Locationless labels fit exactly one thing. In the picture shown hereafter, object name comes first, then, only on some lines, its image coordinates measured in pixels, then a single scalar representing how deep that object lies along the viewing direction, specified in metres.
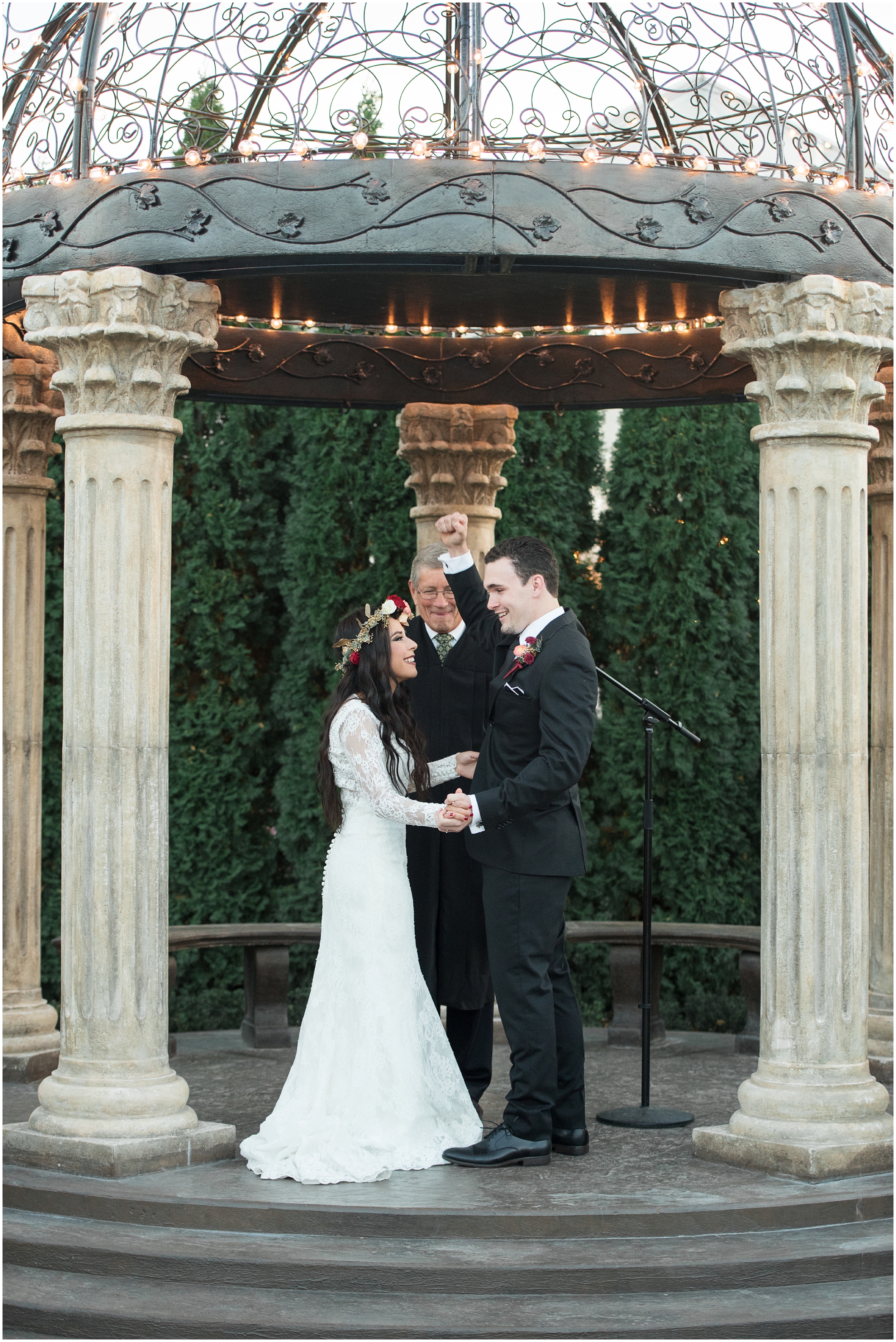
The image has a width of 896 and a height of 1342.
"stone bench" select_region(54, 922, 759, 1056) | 8.33
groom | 5.36
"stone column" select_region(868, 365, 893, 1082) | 7.60
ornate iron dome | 5.52
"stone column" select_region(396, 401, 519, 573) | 8.45
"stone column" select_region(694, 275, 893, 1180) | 5.61
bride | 5.51
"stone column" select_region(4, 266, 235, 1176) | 5.59
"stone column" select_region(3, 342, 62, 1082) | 7.43
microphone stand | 5.96
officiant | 6.18
